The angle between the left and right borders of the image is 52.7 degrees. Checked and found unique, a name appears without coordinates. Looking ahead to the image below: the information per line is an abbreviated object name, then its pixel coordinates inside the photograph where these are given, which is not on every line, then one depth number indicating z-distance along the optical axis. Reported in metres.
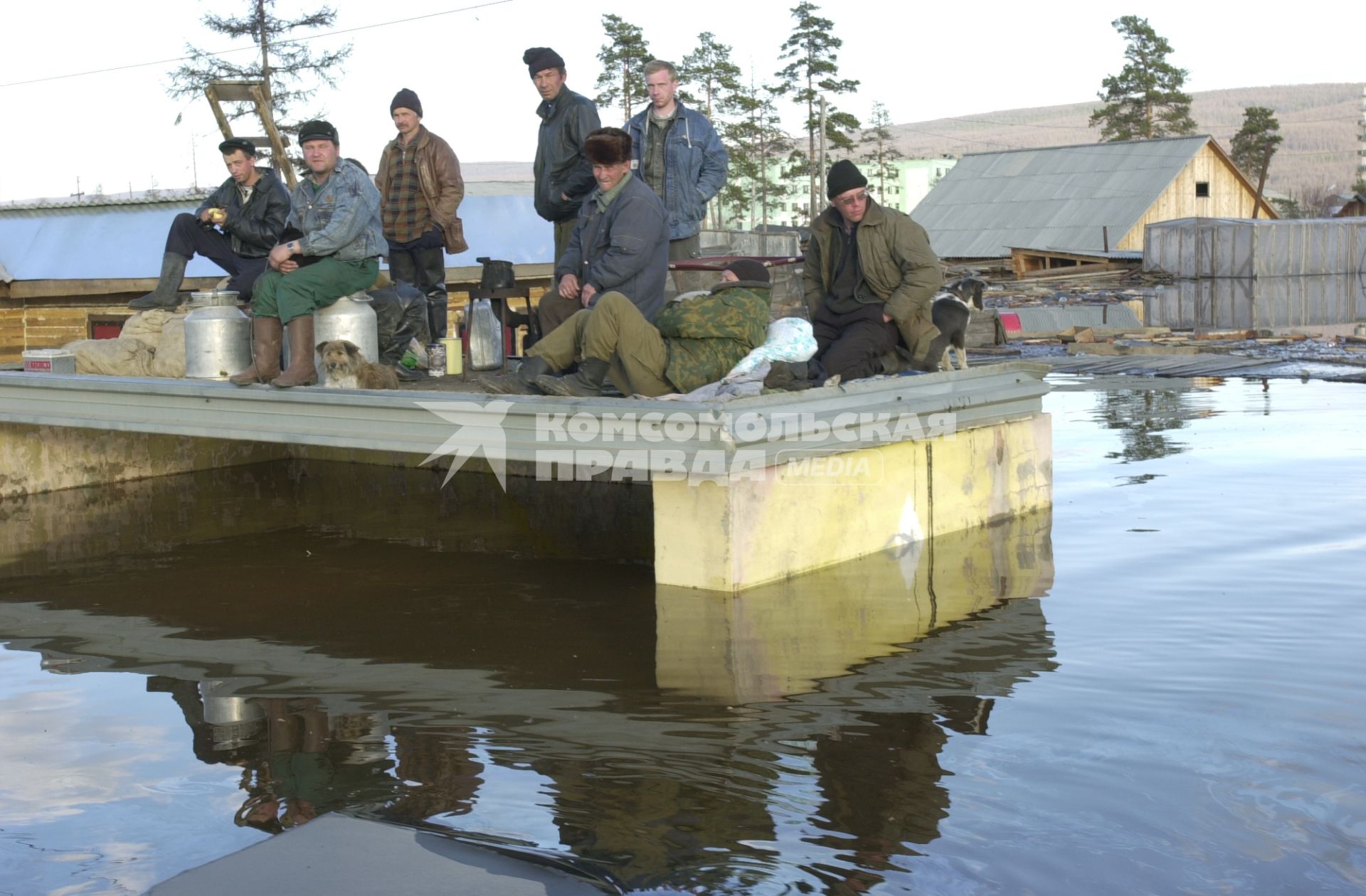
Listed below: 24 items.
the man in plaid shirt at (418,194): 8.99
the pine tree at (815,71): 61.28
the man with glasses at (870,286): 7.48
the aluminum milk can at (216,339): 8.16
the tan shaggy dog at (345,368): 7.57
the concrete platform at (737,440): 6.00
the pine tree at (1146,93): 70.56
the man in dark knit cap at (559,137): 8.40
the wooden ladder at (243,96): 15.67
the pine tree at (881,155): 83.69
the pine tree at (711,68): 58.44
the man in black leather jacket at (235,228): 8.86
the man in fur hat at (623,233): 7.04
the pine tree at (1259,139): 73.12
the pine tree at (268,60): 41.44
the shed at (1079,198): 45.34
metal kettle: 8.58
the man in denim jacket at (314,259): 7.64
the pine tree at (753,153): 60.12
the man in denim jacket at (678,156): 8.51
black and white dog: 7.92
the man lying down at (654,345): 6.75
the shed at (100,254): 17.38
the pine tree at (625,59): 50.53
